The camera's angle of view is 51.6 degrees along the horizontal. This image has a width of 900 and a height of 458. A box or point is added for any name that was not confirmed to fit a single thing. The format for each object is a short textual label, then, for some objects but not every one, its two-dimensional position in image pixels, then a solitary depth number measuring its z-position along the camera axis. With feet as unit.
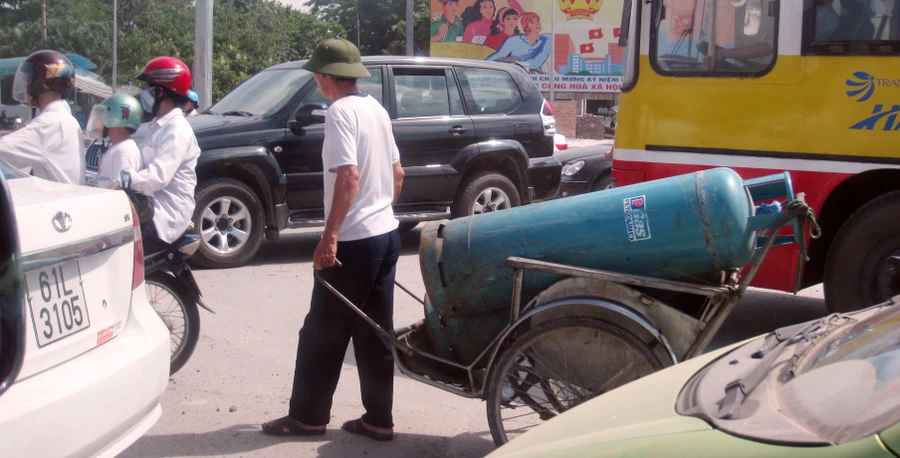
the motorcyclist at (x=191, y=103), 17.12
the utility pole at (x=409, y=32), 97.53
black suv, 27.43
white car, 8.73
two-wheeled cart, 12.01
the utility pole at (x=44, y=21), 160.36
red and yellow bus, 18.44
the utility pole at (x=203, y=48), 42.50
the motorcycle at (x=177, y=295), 16.33
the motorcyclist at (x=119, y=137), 16.33
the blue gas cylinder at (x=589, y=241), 12.01
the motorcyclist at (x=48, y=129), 15.61
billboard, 136.15
